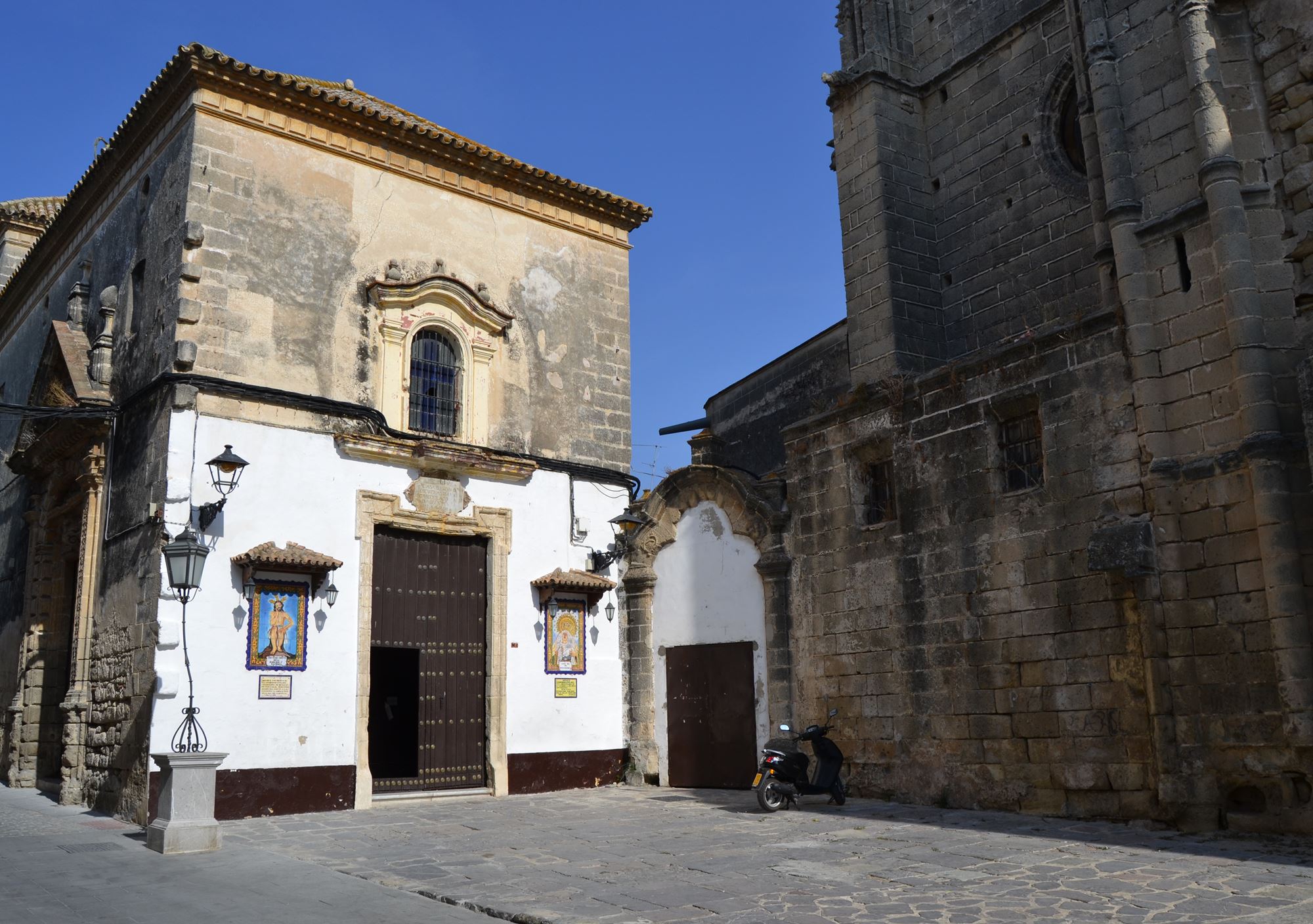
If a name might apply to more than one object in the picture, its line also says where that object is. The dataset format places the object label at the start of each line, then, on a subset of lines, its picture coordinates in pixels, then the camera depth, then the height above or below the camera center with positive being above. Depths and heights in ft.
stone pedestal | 28.71 -3.06
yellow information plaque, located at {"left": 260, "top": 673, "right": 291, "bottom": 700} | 37.32 +0.18
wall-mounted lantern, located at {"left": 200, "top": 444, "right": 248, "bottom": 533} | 36.47 +7.58
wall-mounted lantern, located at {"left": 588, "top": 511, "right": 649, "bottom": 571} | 47.57 +6.24
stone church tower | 26.78 +5.66
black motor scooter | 34.88 -3.28
